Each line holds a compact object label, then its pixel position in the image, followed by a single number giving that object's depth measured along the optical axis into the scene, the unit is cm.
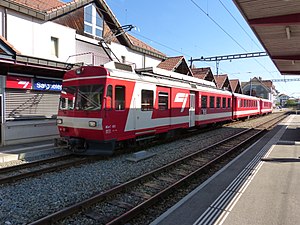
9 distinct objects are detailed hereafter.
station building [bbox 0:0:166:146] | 1111
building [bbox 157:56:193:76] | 2377
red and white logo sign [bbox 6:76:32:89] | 1122
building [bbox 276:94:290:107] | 11910
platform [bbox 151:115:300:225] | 430
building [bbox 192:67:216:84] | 3206
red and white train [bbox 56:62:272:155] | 864
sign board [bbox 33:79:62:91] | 1253
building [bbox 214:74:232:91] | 4017
